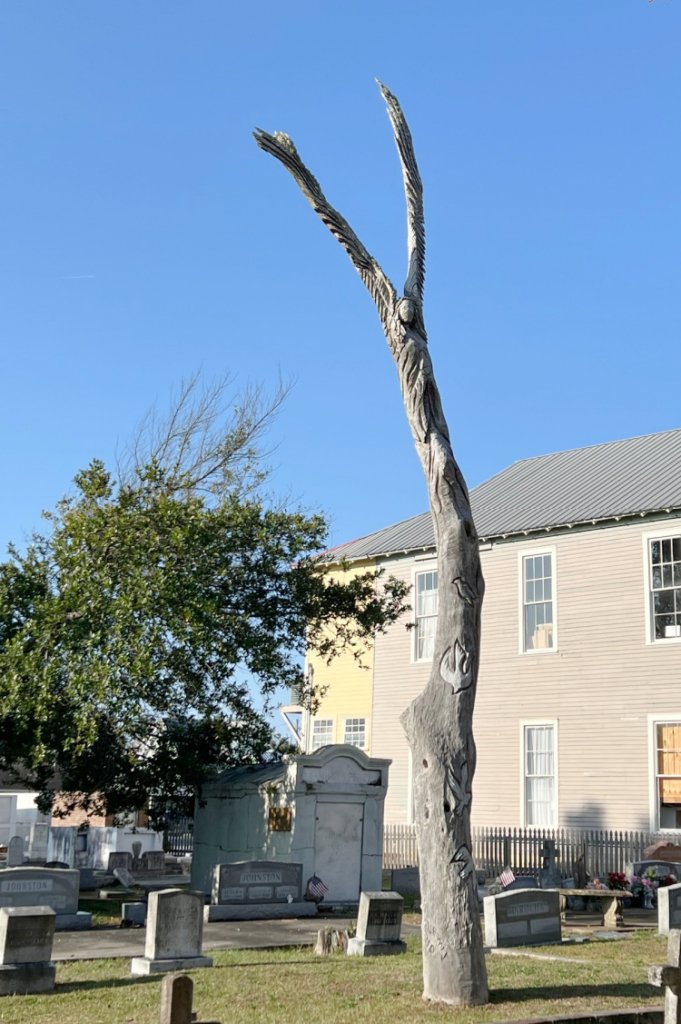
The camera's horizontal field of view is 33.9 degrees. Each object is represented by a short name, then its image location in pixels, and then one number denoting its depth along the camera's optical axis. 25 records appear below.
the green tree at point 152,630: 20.80
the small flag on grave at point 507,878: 20.39
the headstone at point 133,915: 18.39
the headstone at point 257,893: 19.12
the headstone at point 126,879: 24.45
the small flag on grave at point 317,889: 20.59
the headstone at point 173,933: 13.27
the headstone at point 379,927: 14.80
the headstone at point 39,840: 33.44
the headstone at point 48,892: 16.91
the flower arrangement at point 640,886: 21.58
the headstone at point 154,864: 29.11
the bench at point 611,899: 18.75
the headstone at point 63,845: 29.94
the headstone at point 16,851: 30.72
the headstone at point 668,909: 17.06
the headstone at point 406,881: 23.17
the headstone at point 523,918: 15.34
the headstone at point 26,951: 12.03
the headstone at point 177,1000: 8.38
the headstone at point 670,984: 8.62
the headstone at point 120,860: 29.19
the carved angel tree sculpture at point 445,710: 11.11
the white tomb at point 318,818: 21.55
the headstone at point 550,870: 22.53
